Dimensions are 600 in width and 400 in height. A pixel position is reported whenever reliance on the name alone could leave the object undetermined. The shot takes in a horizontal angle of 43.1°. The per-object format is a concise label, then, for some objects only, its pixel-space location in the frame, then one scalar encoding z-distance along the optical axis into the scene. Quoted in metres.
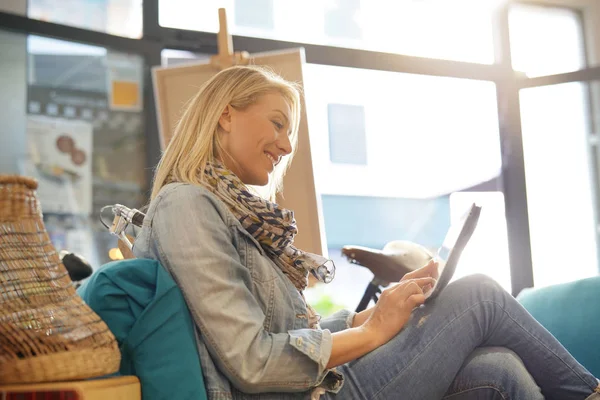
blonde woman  1.35
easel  2.98
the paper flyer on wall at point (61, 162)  3.33
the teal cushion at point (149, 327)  1.23
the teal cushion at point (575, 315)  2.28
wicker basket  1.09
